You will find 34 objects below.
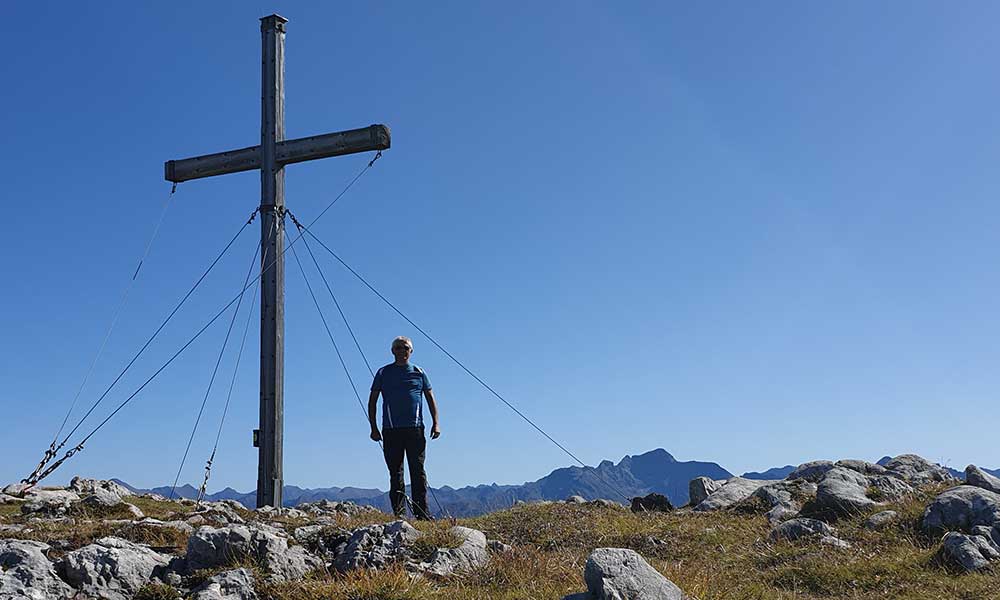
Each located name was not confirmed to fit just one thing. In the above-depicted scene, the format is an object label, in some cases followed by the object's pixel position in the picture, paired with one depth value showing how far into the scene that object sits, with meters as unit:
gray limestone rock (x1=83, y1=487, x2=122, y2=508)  10.12
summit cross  12.41
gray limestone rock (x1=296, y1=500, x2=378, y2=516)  11.55
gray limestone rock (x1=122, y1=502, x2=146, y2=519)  9.47
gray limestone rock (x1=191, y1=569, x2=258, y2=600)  5.55
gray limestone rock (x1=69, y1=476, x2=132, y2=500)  12.49
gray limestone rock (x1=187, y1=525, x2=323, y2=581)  6.15
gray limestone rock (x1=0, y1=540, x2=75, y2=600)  5.36
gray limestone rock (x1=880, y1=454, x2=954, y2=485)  12.07
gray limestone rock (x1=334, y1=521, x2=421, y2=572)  6.45
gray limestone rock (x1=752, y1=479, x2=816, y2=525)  10.52
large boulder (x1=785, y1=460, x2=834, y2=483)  12.38
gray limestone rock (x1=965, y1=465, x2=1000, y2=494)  10.80
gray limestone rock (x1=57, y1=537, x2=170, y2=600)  5.67
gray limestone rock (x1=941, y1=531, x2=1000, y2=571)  7.16
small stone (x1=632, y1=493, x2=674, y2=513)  12.47
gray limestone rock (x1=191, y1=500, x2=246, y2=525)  8.89
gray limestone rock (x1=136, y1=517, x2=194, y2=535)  7.79
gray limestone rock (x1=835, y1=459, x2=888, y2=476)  12.45
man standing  10.98
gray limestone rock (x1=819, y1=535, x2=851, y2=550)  8.16
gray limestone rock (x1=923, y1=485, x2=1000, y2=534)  8.44
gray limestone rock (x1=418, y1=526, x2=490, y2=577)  6.38
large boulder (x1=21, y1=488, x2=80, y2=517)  9.82
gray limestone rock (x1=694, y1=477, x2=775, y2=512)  11.96
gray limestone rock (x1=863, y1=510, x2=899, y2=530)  8.96
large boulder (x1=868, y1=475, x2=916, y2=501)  10.59
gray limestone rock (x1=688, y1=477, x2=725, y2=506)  12.91
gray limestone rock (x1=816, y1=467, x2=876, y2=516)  9.80
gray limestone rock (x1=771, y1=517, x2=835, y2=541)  8.77
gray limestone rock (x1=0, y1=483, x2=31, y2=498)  11.74
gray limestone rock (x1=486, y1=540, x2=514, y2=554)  7.12
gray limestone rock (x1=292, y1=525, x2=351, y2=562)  6.88
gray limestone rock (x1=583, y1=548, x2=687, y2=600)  5.01
